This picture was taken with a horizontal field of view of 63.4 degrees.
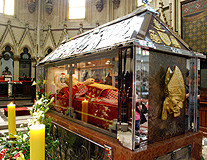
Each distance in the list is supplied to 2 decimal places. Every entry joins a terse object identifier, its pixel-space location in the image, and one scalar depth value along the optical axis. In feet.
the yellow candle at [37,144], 2.18
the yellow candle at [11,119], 4.19
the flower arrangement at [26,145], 3.86
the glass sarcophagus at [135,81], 3.06
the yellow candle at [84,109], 4.66
